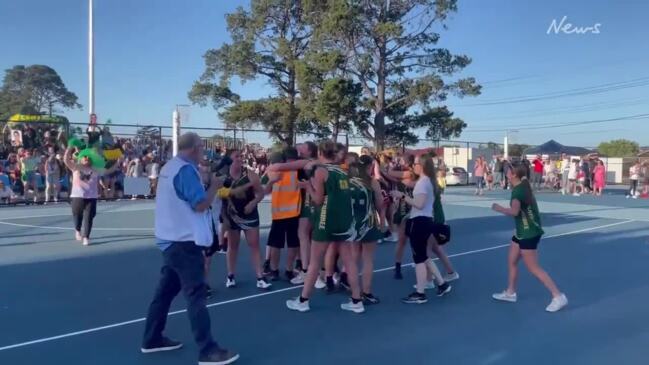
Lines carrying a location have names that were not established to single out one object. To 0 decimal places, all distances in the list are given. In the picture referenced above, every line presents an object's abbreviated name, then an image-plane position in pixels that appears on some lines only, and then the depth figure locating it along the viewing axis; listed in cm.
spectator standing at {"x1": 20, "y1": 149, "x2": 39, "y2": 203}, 1991
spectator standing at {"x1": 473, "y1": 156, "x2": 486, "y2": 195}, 2753
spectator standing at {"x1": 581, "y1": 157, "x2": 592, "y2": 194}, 2910
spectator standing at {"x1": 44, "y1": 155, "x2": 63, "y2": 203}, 1959
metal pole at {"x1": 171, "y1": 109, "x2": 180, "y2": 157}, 1917
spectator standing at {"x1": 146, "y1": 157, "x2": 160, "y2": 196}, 2248
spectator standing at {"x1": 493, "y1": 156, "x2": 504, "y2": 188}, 3033
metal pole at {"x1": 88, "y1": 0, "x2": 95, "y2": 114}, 2398
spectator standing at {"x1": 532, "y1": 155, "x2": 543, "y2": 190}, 3138
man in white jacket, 502
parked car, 3534
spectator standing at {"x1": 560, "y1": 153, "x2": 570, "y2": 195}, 2955
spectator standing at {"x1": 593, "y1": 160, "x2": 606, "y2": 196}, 2891
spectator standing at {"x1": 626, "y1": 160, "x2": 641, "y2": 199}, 2744
